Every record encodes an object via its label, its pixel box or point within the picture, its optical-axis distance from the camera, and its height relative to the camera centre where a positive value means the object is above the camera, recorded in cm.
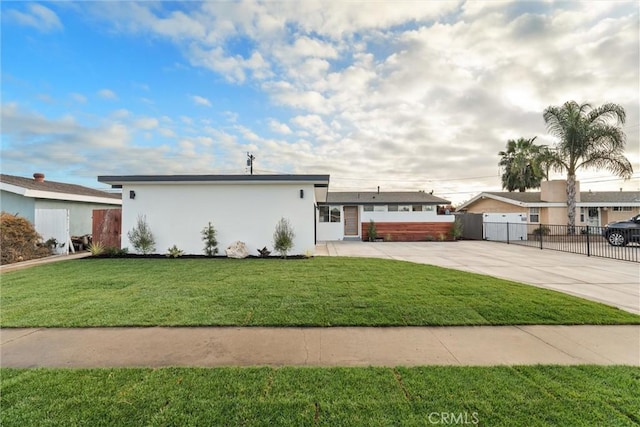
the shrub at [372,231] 1812 -69
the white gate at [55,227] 1131 -4
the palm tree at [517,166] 2561 +503
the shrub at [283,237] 1007 -55
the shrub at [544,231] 1908 -91
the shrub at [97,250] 987 -90
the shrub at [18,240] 943 -49
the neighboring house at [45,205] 1131 +93
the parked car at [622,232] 1281 -74
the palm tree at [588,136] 1675 +510
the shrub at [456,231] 1794 -76
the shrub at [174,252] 1002 -104
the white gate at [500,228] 1830 -65
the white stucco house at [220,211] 1045 +46
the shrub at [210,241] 1032 -67
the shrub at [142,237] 1016 -48
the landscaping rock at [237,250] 1008 -103
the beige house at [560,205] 2038 +97
